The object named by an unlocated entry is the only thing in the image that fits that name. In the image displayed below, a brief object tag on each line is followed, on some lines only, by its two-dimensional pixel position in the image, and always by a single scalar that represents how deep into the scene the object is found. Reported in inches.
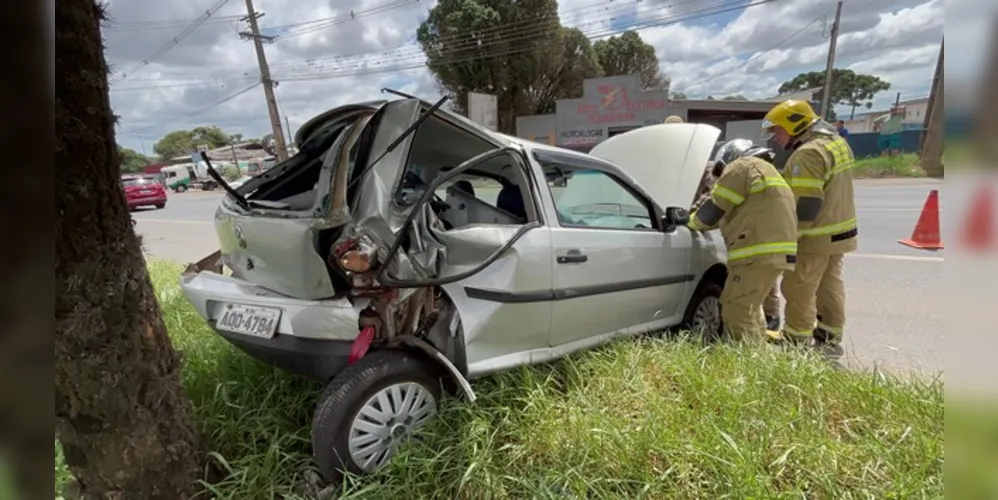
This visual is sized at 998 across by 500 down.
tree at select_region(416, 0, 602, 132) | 986.1
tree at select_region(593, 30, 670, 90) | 1374.3
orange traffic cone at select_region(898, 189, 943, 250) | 252.2
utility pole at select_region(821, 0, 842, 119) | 810.6
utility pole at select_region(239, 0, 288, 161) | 790.5
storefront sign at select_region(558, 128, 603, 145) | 914.7
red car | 770.2
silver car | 84.3
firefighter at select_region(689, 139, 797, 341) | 130.1
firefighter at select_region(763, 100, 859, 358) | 140.6
